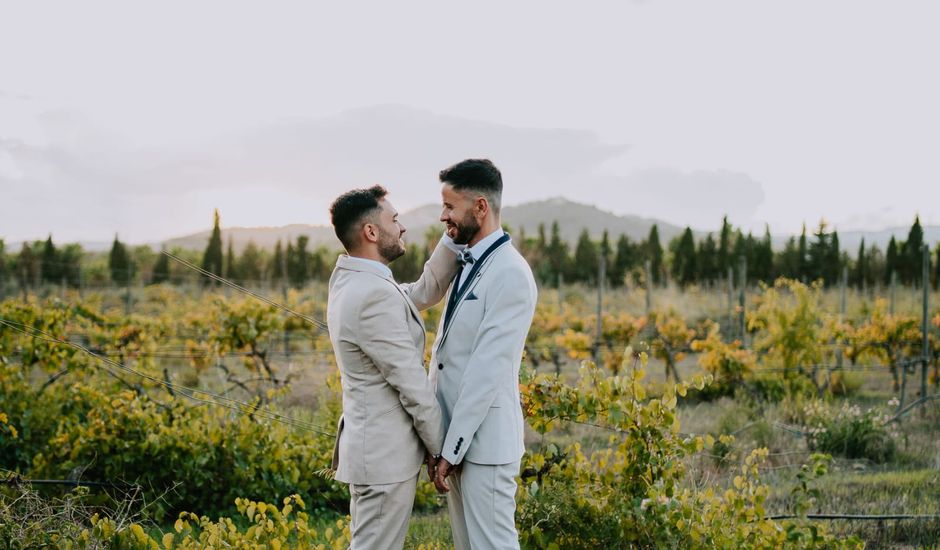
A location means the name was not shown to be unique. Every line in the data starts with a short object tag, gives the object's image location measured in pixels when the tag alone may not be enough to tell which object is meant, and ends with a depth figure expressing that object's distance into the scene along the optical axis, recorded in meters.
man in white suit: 2.63
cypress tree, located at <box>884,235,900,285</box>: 30.21
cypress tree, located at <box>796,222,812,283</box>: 31.64
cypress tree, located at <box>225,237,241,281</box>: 31.88
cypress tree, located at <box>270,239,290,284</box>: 32.89
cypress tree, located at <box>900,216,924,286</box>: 28.75
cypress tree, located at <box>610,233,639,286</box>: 34.44
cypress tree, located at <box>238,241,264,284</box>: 33.94
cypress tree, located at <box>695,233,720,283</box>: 31.73
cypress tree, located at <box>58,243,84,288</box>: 27.88
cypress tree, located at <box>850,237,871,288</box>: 31.50
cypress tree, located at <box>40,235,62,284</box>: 27.70
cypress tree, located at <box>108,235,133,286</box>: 28.83
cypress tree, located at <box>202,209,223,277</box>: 29.41
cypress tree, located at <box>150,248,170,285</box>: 32.28
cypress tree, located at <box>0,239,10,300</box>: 22.32
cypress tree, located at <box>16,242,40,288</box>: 25.59
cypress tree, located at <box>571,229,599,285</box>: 34.64
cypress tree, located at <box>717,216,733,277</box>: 31.41
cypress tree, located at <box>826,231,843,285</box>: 31.07
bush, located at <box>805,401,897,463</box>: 7.02
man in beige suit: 2.61
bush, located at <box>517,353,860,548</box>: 3.43
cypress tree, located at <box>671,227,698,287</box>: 32.09
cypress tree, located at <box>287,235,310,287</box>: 32.31
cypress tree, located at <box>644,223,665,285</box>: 34.36
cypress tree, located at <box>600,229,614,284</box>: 34.88
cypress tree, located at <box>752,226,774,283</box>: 31.11
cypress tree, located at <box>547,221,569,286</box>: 34.56
